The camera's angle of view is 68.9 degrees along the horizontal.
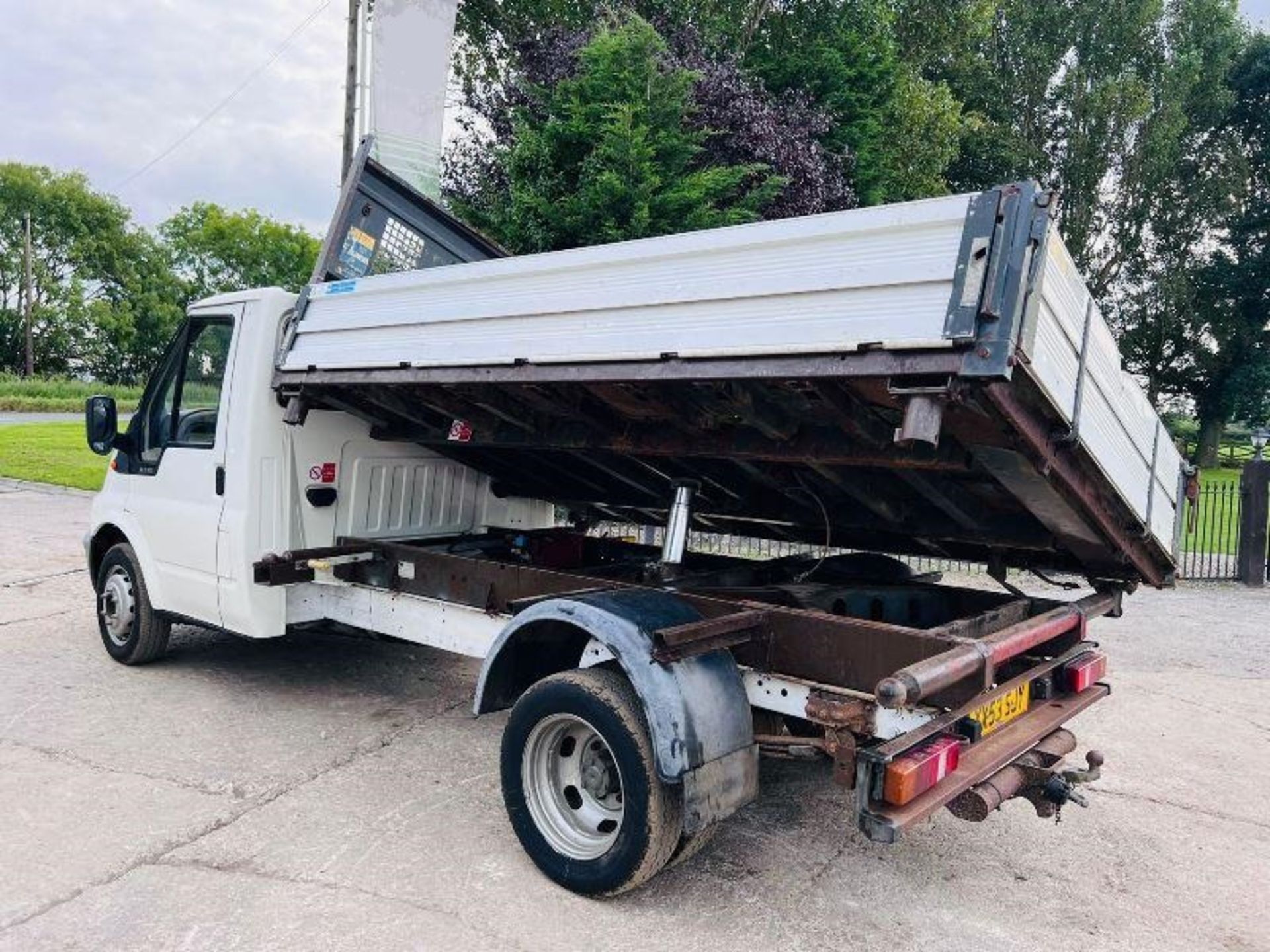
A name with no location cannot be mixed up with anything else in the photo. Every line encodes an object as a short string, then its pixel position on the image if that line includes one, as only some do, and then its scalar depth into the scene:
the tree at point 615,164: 10.92
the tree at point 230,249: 62.56
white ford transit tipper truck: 2.80
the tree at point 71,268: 53.53
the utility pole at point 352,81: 13.88
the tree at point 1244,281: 26.59
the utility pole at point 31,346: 49.56
